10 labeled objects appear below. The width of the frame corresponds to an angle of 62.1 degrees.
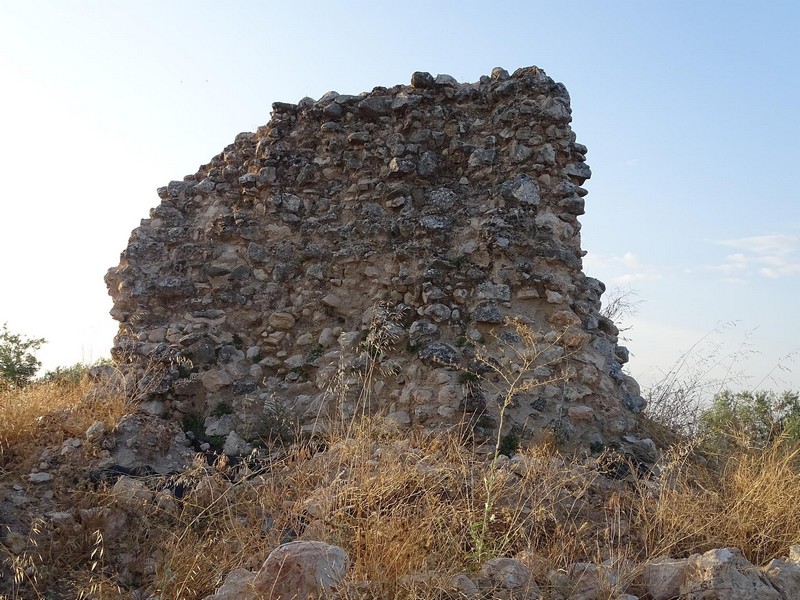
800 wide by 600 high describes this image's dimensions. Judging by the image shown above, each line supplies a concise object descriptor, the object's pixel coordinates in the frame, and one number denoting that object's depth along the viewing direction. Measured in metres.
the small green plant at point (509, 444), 4.77
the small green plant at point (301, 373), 5.55
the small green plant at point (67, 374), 6.61
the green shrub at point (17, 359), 7.66
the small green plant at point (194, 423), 5.34
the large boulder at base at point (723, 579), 2.87
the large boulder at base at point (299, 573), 2.68
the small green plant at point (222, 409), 5.43
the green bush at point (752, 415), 6.28
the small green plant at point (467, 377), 5.04
